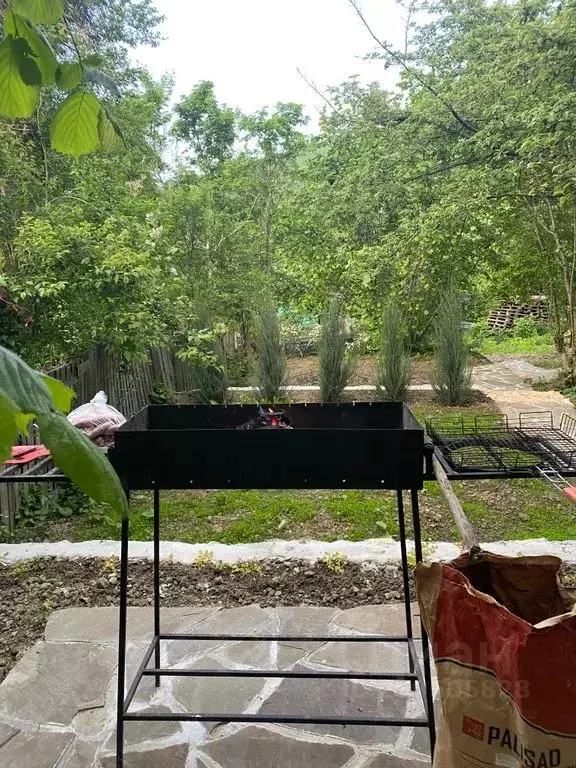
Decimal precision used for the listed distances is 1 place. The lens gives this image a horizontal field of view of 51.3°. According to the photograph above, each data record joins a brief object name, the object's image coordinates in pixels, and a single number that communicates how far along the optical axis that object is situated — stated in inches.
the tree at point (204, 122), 408.2
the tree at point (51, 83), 33.4
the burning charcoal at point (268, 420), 70.7
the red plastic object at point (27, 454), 65.4
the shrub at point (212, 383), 264.8
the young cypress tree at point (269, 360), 265.9
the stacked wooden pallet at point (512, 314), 448.5
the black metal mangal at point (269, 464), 57.4
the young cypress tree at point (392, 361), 259.1
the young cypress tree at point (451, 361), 261.0
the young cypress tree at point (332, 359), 265.4
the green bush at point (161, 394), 248.2
